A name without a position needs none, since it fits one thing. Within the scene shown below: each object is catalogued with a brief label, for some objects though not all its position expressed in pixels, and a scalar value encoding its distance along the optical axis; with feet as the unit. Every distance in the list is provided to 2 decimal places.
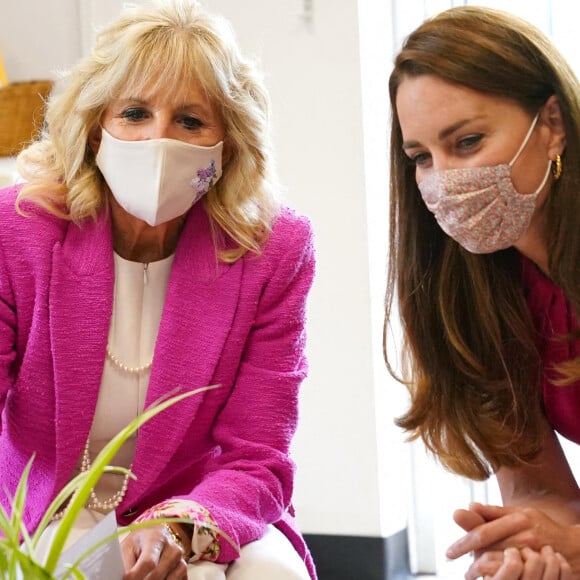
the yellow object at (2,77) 9.92
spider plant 5.15
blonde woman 7.08
